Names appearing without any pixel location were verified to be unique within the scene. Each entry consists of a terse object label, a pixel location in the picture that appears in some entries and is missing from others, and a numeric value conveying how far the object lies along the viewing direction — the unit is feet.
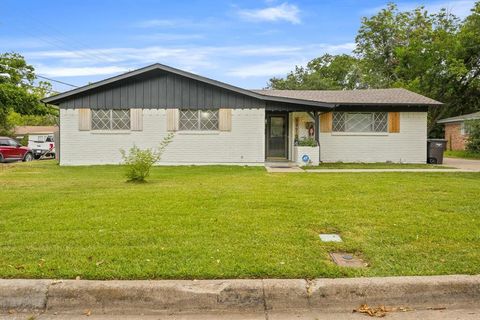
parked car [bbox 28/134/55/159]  103.13
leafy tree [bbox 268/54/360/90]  130.31
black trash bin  61.32
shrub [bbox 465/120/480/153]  76.43
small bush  34.71
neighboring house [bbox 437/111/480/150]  98.14
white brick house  55.67
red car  76.65
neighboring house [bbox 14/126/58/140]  168.72
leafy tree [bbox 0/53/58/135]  102.83
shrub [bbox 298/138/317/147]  54.90
